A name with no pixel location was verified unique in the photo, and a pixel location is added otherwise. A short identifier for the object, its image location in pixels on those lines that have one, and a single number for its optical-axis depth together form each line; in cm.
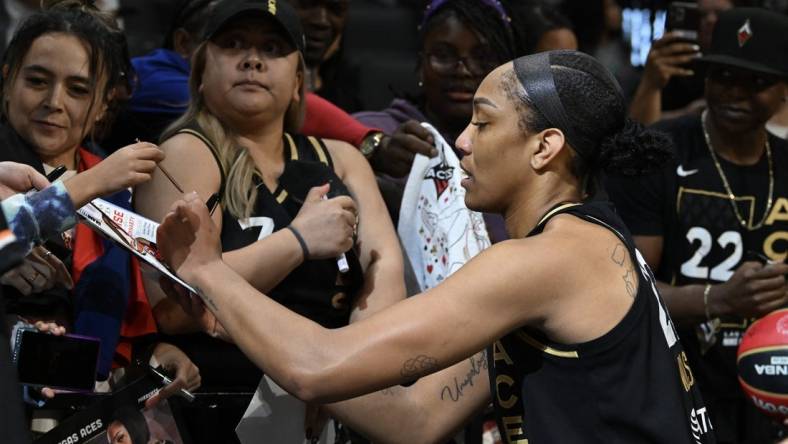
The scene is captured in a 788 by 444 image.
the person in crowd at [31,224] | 449
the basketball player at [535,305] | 554
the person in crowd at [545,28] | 1115
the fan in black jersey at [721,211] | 934
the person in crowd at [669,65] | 1053
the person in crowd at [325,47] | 996
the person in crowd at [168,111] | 851
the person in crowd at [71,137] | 676
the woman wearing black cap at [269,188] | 688
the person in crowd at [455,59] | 903
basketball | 807
